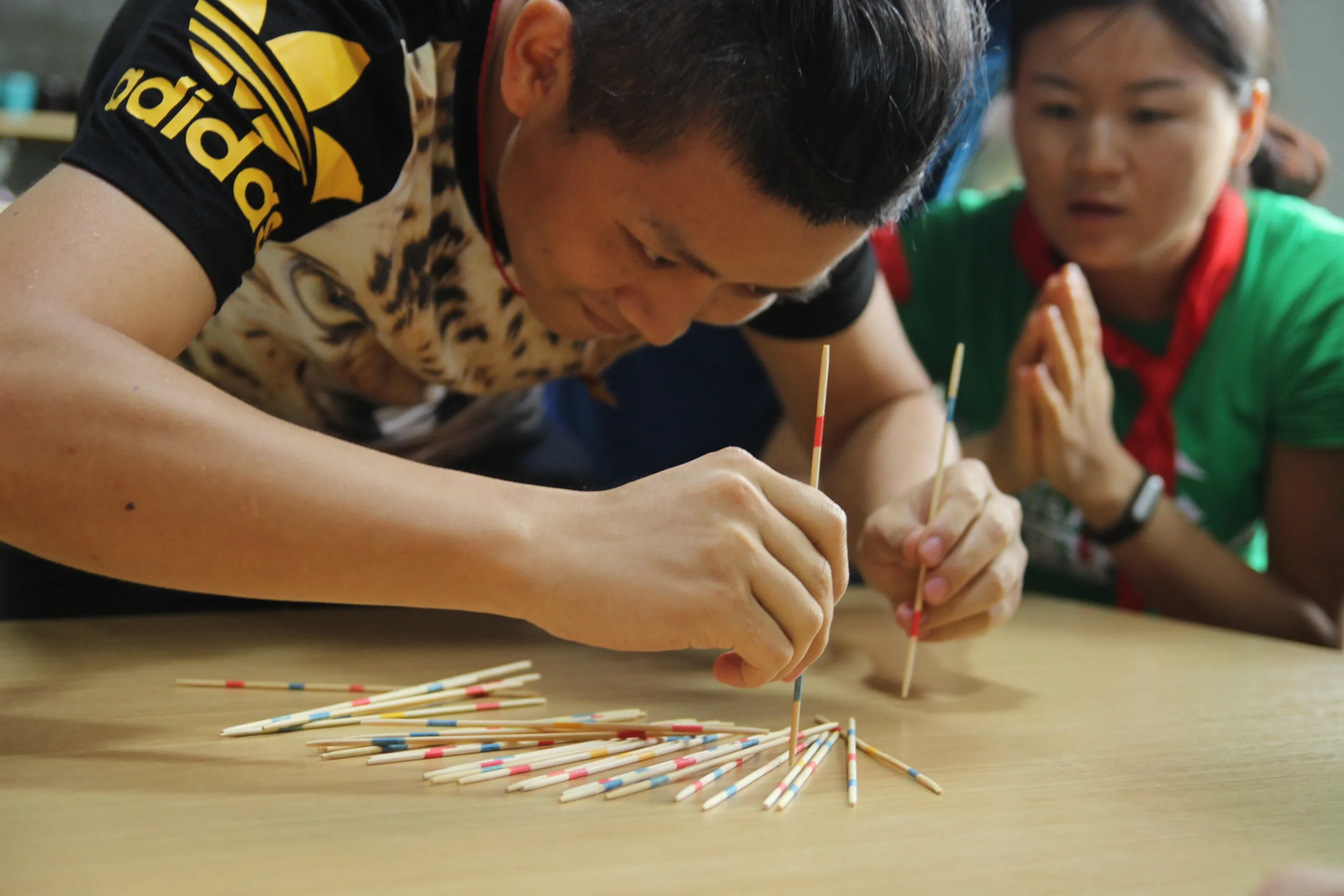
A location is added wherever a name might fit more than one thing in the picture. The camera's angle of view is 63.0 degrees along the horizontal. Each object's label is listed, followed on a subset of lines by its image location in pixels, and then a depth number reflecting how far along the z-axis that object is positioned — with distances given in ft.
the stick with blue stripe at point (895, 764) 2.50
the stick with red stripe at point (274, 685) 2.88
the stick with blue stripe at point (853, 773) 2.39
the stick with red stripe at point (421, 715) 2.67
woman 4.79
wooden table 1.98
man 2.25
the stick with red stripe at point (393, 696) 2.56
